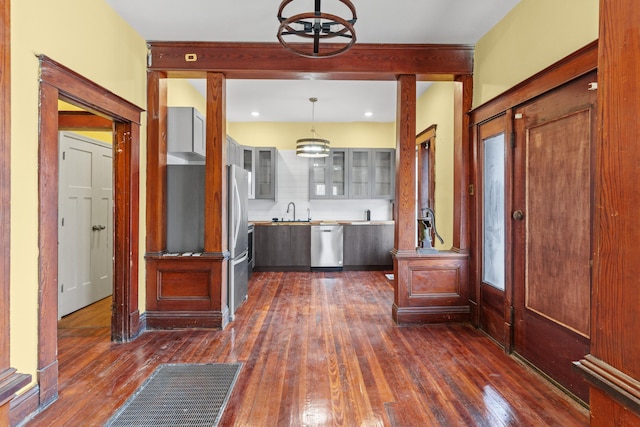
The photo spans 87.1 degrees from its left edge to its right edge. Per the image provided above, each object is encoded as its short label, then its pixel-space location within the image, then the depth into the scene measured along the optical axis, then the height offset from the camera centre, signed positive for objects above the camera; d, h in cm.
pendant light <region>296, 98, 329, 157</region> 517 +101
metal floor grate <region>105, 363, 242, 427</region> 193 -119
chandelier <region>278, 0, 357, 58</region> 194 +114
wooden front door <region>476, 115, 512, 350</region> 288 -12
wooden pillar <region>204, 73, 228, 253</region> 341 +42
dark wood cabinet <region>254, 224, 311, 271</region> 603 -57
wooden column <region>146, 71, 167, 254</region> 337 +50
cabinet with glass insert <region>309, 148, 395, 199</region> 646 +75
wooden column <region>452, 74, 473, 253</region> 349 +51
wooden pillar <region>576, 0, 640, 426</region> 78 -3
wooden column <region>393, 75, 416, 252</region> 350 +49
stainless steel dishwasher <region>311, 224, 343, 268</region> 601 -58
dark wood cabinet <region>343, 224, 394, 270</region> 612 -57
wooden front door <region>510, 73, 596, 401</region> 212 -11
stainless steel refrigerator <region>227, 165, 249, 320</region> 363 -28
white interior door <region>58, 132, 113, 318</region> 371 -12
